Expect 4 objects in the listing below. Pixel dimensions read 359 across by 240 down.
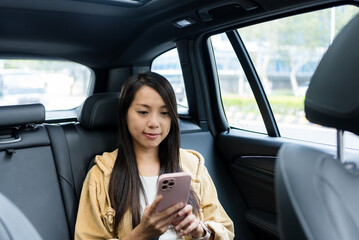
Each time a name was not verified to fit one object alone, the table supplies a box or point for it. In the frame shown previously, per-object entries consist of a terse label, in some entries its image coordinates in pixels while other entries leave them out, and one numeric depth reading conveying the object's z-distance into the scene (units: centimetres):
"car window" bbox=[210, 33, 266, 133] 268
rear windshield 315
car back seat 216
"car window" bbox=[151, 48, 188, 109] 315
